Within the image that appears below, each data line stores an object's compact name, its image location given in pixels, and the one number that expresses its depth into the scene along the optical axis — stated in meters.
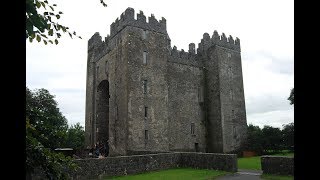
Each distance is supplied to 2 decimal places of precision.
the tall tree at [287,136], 36.75
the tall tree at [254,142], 35.75
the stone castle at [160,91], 29.17
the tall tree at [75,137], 59.71
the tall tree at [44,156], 4.21
